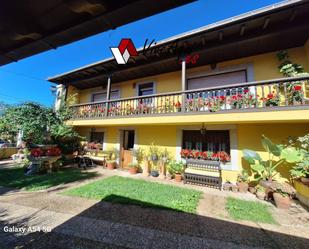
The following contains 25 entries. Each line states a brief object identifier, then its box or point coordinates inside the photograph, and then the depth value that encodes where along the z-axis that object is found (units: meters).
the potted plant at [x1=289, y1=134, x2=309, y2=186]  5.20
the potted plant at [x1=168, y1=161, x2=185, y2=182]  7.66
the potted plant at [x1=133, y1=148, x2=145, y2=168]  9.38
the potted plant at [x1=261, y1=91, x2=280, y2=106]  5.65
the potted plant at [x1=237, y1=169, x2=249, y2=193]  6.41
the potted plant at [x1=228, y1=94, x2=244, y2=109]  6.15
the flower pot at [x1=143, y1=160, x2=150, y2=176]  8.72
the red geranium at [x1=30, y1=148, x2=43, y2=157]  7.66
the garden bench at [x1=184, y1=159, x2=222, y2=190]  6.88
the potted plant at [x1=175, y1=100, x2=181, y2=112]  7.47
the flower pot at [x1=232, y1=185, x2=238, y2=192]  6.48
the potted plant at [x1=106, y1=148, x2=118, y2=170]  9.88
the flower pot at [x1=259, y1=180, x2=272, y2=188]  5.57
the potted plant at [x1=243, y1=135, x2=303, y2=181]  5.45
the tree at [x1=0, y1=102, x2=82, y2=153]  8.30
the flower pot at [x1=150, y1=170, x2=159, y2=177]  8.39
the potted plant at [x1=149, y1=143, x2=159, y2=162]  8.64
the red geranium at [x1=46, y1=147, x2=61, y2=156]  8.09
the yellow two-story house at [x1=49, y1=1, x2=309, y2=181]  5.66
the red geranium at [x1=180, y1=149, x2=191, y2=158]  7.87
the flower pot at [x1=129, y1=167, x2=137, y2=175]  8.85
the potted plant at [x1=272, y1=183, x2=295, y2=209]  4.95
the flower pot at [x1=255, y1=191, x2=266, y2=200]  5.75
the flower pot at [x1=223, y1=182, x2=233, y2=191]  6.57
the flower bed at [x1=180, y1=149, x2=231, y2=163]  7.20
